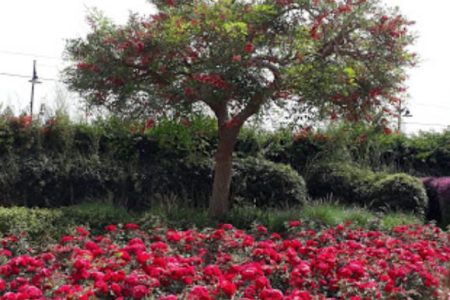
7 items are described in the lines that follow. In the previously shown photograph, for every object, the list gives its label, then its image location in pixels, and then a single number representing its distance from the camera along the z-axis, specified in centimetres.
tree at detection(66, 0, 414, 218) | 669
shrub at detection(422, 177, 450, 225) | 1000
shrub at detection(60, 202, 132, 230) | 703
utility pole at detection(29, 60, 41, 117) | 2524
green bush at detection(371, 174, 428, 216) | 949
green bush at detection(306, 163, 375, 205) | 1012
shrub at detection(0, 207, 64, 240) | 634
